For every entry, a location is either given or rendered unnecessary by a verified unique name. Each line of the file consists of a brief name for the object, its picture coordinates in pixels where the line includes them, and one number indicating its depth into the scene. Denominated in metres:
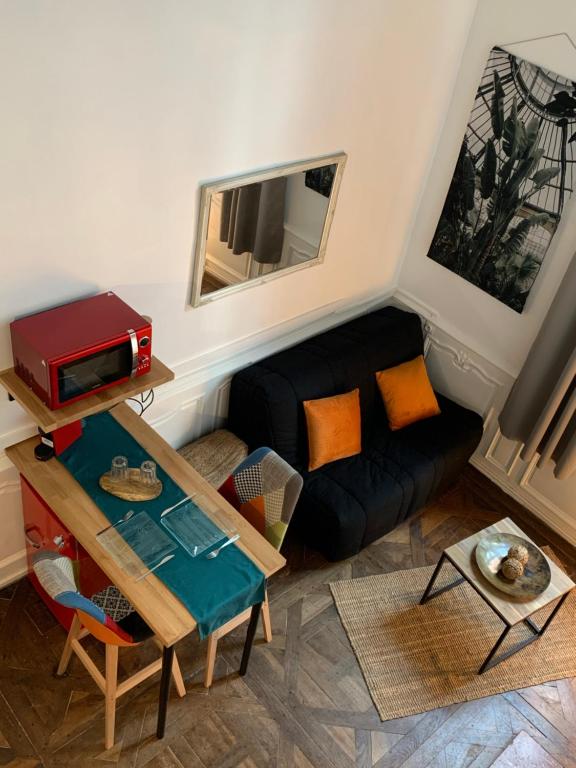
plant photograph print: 3.37
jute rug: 3.33
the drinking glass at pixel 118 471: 2.93
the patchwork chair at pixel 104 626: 2.40
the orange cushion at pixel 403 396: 4.06
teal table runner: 2.63
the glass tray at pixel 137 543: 2.69
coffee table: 3.23
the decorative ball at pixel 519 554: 3.34
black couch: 3.62
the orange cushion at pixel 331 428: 3.71
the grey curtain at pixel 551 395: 3.49
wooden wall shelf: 2.67
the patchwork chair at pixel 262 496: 2.97
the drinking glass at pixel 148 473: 2.93
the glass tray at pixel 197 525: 2.79
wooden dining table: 2.56
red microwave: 2.60
